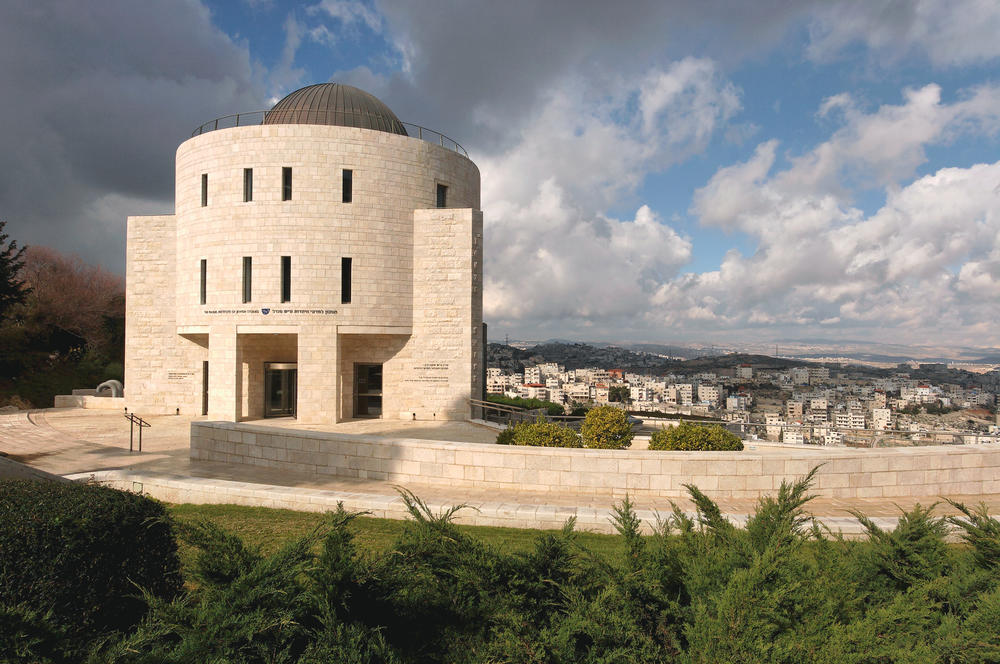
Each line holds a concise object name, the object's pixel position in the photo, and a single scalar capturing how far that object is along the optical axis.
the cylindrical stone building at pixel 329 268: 20.27
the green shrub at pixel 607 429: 12.42
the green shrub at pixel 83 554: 3.58
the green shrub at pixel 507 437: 12.26
